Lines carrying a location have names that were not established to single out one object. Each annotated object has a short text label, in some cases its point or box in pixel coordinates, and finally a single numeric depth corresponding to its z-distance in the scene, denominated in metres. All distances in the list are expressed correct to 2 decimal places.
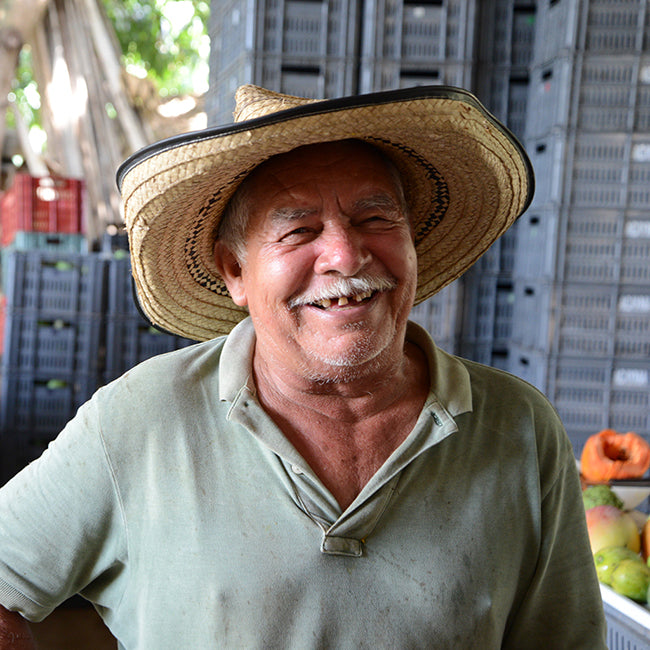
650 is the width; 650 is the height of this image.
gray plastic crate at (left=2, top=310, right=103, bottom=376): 4.05
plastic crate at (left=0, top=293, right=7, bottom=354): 4.11
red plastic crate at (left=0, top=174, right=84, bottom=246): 4.32
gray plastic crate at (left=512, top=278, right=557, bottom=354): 3.35
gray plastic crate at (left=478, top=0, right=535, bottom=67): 3.59
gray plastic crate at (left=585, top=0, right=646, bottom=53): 3.25
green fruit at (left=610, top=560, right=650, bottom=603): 1.64
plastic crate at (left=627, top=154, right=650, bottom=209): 3.28
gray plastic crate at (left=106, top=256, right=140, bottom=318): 4.09
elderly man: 1.09
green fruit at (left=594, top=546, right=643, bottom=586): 1.73
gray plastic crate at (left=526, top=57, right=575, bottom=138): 3.29
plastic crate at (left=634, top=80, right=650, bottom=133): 3.26
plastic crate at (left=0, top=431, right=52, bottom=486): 4.02
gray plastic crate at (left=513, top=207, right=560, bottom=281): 3.33
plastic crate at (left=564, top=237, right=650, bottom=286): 3.30
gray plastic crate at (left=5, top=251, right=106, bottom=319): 4.03
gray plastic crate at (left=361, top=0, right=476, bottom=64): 3.39
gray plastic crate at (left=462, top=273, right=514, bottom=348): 3.69
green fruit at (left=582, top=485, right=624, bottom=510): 2.04
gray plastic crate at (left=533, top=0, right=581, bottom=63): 3.26
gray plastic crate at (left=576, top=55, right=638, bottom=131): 3.28
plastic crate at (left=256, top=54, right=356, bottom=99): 3.36
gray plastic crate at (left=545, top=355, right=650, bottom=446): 3.35
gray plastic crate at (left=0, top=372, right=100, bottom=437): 4.06
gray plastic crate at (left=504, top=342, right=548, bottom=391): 3.34
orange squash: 2.30
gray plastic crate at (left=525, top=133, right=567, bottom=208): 3.30
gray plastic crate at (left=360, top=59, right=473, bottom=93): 3.40
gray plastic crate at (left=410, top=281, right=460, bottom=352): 3.55
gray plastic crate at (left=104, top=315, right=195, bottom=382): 4.10
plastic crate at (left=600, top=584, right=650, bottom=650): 1.55
